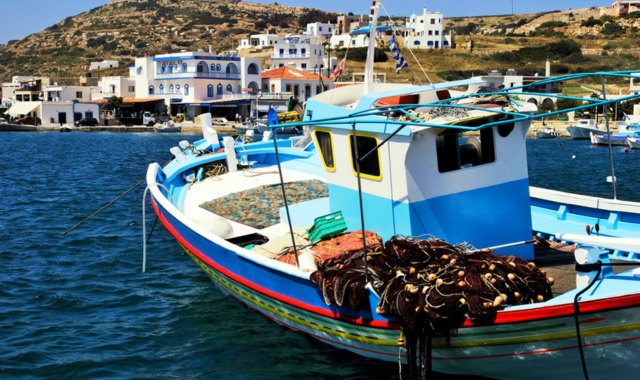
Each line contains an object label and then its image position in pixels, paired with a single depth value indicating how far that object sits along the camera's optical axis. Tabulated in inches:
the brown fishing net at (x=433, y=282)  338.6
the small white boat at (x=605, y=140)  2420.0
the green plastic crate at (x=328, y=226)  474.6
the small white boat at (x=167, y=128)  3458.9
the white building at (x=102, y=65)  5880.9
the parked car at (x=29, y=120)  3818.9
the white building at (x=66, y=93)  4143.7
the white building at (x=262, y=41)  5944.9
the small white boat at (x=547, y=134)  2987.2
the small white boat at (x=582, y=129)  2785.4
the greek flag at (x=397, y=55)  547.5
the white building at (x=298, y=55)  4849.9
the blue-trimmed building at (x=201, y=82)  3841.0
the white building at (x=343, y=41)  5674.2
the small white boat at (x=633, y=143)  2309.3
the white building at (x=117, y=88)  4259.4
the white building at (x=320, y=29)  6437.0
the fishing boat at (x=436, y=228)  332.1
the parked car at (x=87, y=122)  3757.1
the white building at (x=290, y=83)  3932.1
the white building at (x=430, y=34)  5383.9
